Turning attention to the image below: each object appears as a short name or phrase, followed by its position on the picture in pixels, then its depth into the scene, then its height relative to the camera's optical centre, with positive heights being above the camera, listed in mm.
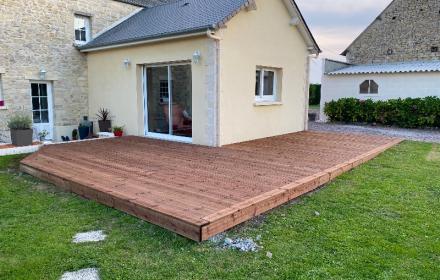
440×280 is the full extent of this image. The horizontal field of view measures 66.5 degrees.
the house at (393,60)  15872 +2358
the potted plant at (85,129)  11672 -1070
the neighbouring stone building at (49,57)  10156 +1339
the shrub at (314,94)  27516 +418
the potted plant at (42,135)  10613 -1169
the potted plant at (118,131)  10547 -1013
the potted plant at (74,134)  11967 -1258
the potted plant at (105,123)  11156 -806
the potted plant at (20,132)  9047 -898
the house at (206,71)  8414 +814
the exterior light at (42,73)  10866 +818
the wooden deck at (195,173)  4027 -1273
